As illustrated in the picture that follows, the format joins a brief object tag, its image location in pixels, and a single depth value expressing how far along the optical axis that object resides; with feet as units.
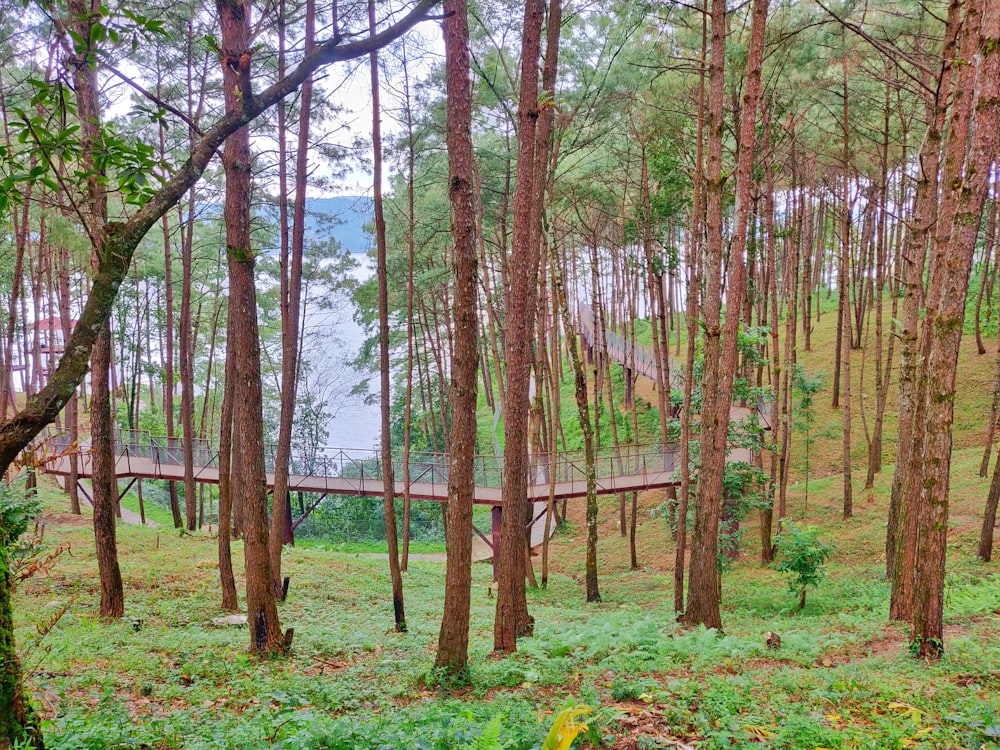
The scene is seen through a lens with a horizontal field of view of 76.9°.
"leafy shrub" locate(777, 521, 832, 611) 29.01
